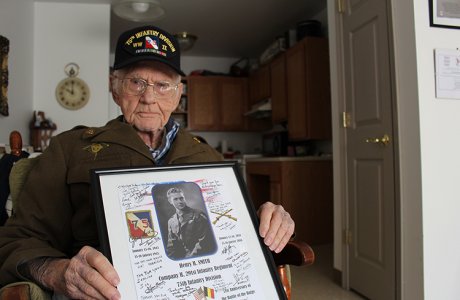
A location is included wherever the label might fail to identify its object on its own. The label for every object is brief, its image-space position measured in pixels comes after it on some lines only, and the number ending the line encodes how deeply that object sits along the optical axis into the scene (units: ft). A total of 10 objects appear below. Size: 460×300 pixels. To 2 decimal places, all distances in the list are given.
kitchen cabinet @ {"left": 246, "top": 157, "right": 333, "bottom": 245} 11.66
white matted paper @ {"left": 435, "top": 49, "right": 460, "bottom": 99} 5.92
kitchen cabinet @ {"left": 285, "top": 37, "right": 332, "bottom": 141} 12.08
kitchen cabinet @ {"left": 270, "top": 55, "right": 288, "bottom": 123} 13.98
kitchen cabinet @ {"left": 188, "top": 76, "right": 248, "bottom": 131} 18.02
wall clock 11.88
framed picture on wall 5.97
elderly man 2.78
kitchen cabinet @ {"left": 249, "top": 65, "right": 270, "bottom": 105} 15.78
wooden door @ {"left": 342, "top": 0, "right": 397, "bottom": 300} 6.81
